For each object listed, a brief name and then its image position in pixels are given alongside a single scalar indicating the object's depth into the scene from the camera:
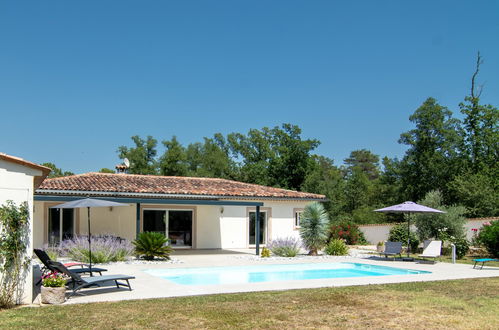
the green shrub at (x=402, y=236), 24.29
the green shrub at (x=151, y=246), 18.52
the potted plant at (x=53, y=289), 9.62
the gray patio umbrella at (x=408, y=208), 20.09
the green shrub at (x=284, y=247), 21.34
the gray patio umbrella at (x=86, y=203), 13.58
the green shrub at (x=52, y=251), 17.19
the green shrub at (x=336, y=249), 22.52
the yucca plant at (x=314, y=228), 22.17
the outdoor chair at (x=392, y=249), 20.31
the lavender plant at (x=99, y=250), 17.39
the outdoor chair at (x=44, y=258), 10.50
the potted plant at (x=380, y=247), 24.62
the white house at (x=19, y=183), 9.28
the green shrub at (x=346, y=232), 30.55
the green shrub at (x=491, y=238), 21.31
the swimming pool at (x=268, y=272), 14.97
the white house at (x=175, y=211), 21.50
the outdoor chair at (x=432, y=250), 19.43
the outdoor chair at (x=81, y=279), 10.48
